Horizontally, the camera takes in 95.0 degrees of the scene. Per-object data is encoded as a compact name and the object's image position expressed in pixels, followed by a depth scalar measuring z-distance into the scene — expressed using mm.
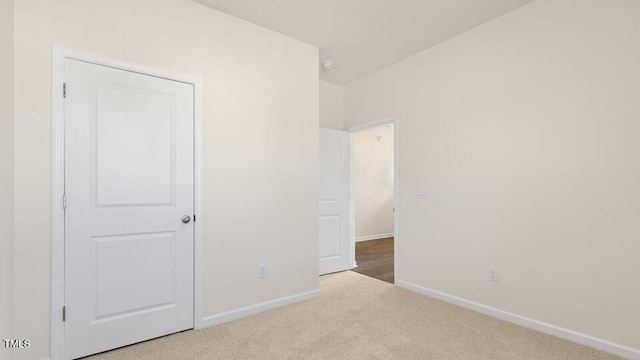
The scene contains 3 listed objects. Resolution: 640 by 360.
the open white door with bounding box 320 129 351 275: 3965
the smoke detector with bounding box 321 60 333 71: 3569
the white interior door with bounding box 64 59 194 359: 1976
